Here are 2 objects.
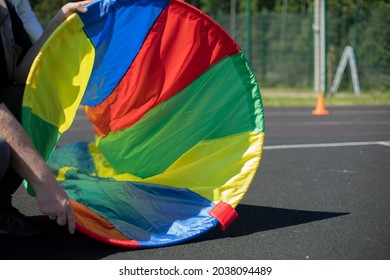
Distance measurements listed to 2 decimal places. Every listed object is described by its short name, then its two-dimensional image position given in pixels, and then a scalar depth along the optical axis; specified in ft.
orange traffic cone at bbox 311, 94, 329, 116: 45.18
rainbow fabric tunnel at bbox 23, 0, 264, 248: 12.14
